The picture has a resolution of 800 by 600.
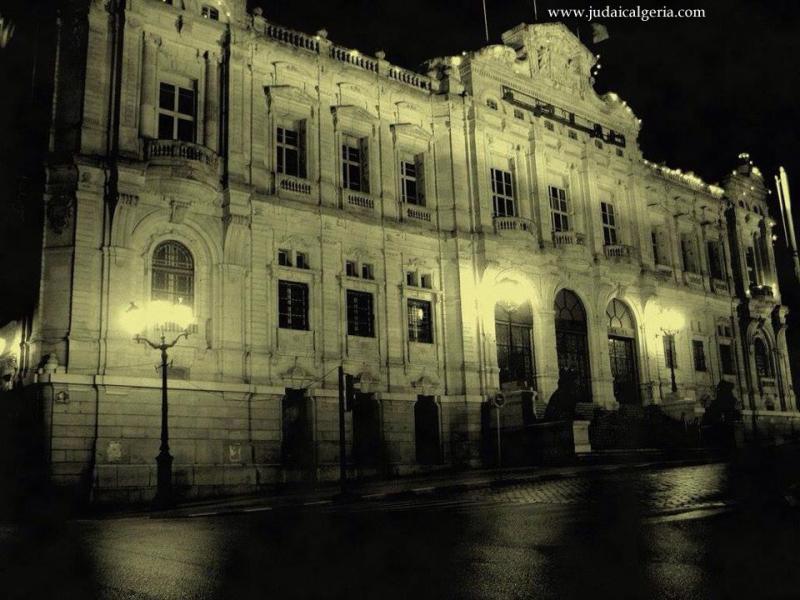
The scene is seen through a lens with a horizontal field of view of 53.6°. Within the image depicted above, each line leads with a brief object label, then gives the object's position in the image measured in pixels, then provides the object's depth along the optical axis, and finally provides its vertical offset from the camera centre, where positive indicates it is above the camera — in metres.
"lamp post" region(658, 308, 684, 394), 40.53 +5.47
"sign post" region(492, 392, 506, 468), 26.72 +1.25
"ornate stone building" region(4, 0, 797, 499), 25.62 +7.67
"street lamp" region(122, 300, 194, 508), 21.08 +3.79
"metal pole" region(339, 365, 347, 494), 21.55 -0.16
